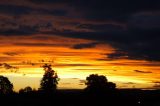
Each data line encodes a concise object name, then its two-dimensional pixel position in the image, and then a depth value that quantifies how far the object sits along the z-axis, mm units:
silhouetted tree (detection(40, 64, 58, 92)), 92631
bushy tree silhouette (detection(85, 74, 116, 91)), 92790
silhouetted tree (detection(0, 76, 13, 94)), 98790
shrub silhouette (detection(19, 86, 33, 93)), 117348
